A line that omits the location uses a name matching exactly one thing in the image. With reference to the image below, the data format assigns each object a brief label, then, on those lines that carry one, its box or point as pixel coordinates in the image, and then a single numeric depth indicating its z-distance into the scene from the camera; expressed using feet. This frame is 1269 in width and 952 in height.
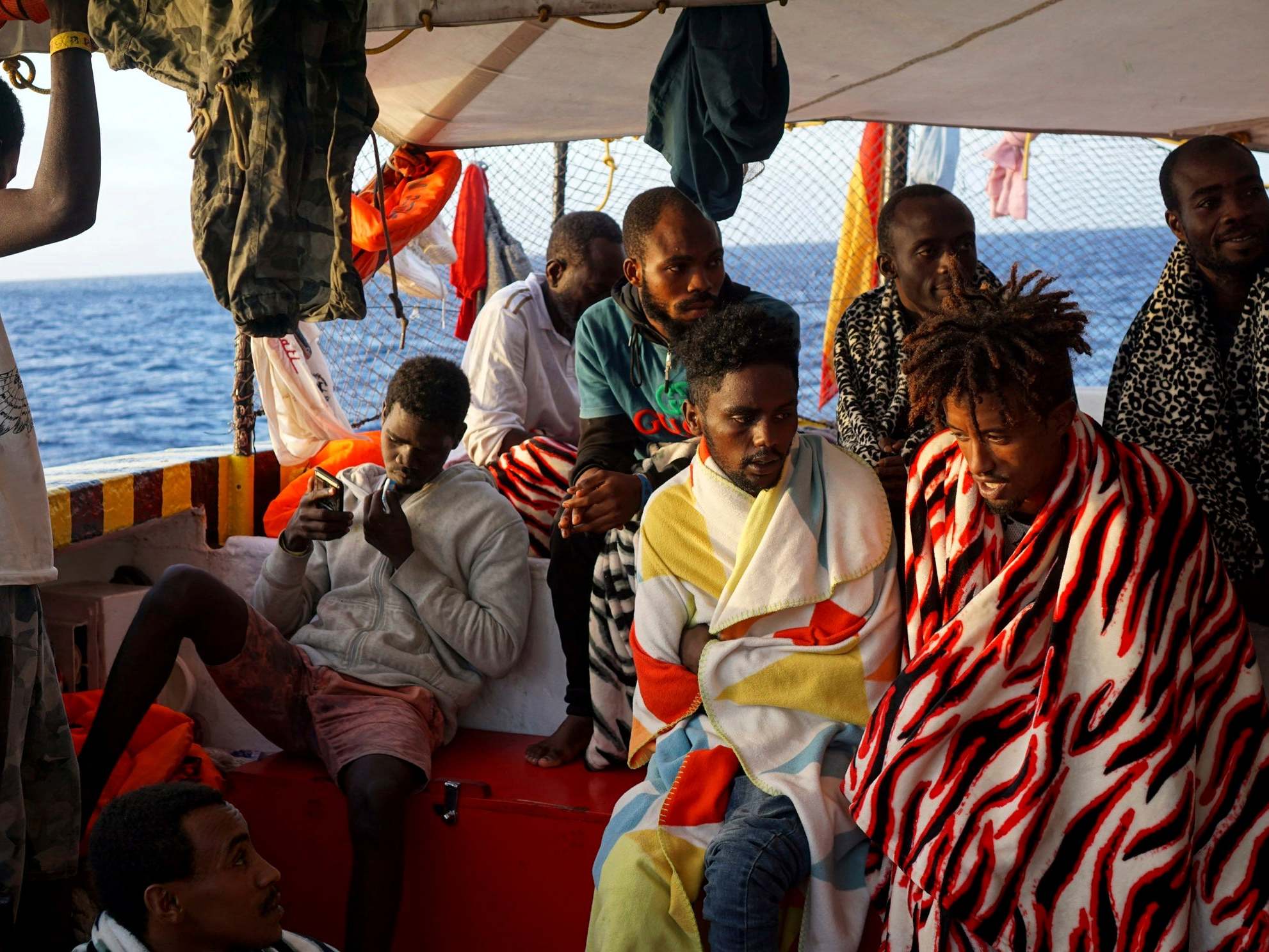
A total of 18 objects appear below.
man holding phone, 10.06
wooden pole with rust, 14.97
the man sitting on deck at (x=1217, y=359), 9.52
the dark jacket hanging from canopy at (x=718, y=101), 9.39
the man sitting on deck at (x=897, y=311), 10.05
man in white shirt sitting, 14.58
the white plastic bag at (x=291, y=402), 15.48
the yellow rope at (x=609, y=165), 18.48
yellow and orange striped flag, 22.58
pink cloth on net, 33.81
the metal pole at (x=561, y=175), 20.76
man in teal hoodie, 10.17
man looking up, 7.00
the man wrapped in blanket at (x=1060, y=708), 7.08
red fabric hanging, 22.75
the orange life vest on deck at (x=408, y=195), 17.01
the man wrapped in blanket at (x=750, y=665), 7.83
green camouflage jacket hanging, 7.02
